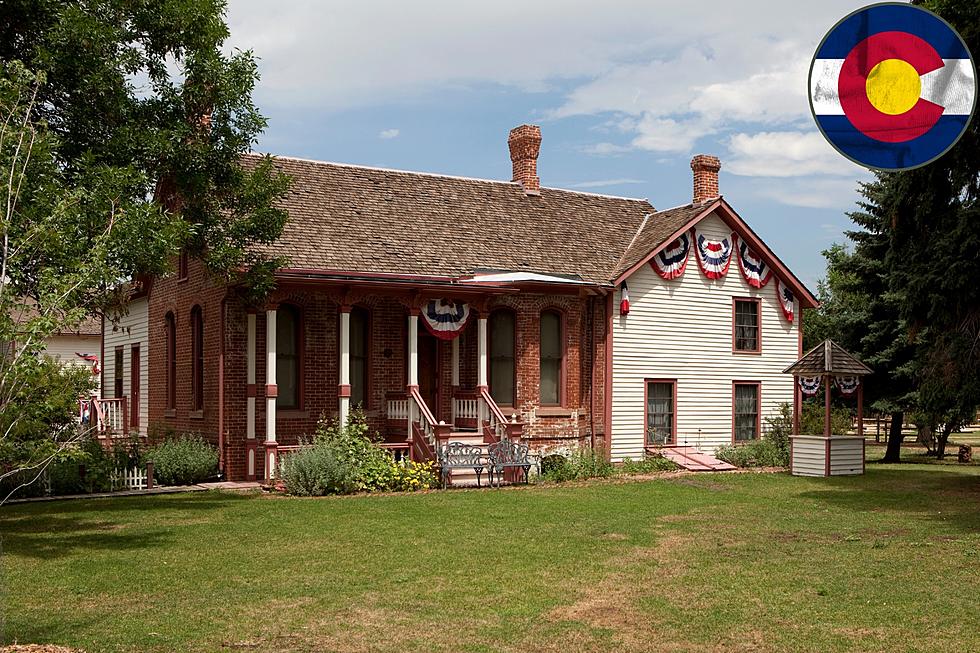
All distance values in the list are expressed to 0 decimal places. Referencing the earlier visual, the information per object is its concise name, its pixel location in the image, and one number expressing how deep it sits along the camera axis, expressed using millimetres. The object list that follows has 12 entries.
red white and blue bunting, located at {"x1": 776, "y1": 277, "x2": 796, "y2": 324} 29188
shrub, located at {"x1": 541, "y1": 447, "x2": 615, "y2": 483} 23781
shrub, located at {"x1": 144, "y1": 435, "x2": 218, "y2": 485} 21703
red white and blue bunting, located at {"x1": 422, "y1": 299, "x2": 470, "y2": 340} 23359
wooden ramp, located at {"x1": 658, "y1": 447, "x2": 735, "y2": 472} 26047
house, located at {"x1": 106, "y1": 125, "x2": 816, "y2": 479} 22391
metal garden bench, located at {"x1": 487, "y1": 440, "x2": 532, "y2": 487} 21703
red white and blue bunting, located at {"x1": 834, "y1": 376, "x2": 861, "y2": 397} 31259
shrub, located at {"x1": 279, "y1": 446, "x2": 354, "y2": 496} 19719
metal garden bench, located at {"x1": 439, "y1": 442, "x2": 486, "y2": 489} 21297
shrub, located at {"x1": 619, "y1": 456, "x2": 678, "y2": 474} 25516
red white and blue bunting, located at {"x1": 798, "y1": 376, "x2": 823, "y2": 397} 32719
